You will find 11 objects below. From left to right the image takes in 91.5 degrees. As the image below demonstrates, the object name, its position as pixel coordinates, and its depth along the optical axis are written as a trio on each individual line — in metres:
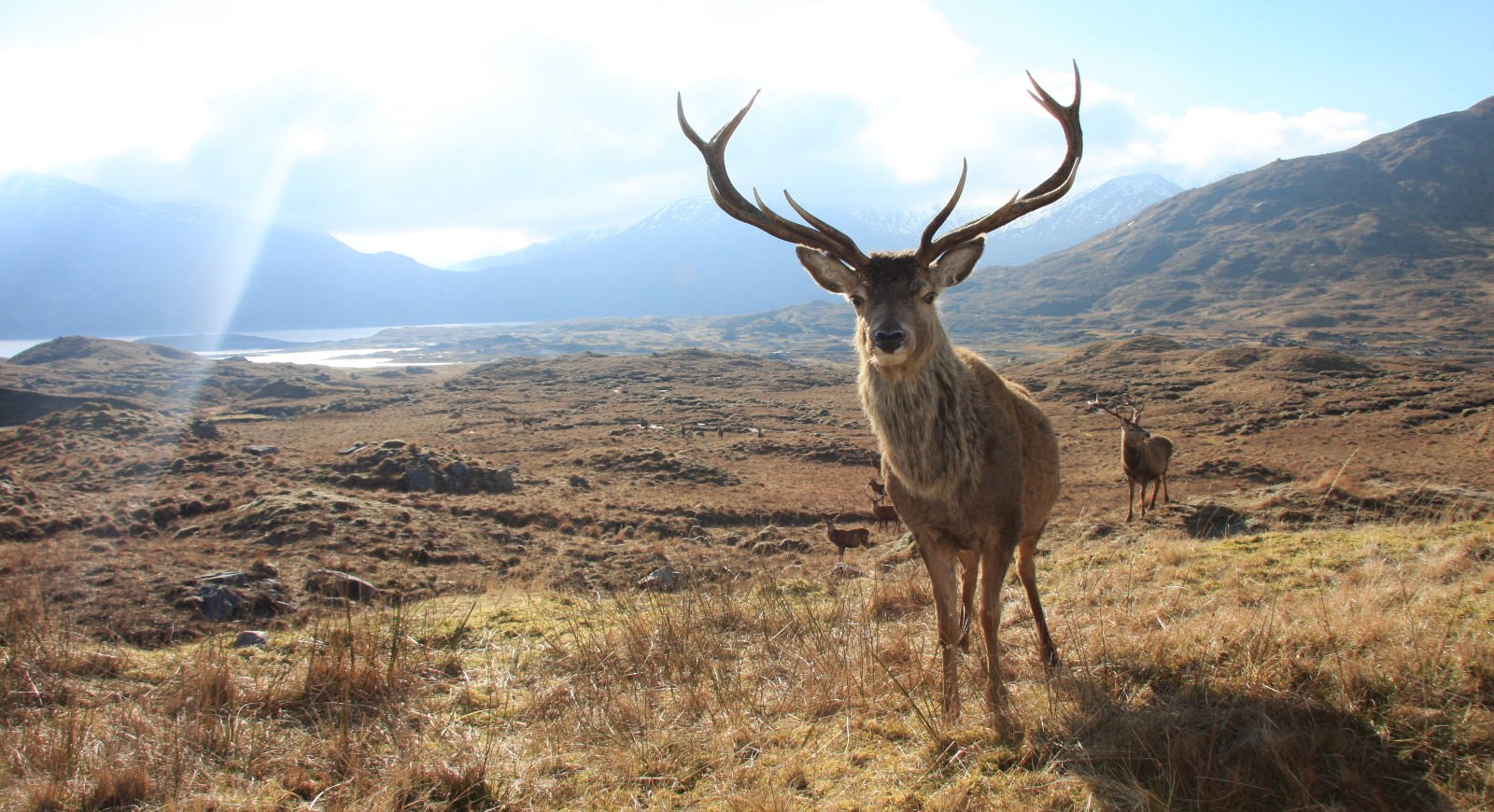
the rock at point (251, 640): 6.19
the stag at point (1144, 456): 16.33
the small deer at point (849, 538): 14.48
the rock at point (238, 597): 8.17
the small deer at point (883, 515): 17.95
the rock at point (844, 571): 10.40
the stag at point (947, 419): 4.71
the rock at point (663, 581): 10.04
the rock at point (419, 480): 20.18
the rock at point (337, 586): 8.83
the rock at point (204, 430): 27.73
